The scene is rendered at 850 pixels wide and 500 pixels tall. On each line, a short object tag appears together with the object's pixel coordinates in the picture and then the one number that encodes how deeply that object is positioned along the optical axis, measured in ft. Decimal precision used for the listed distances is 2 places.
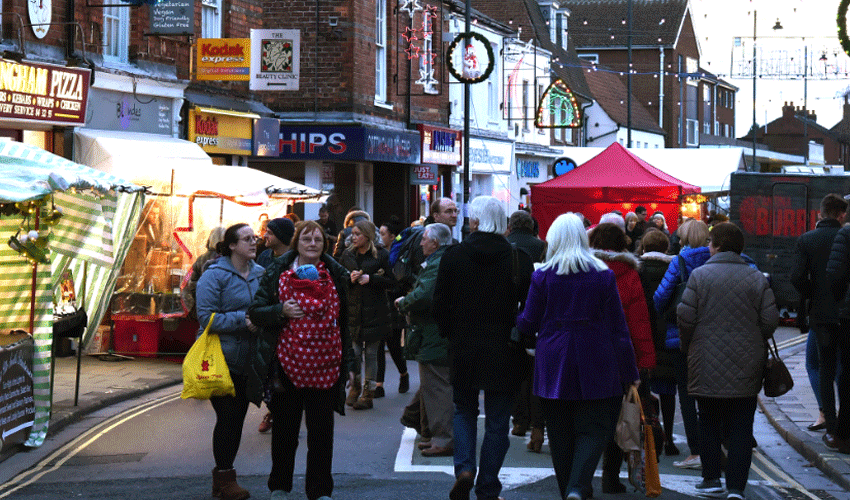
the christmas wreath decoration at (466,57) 79.82
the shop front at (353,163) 81.61
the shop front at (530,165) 131.54
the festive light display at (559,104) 112.27
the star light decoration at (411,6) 90.94
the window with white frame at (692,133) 220.64
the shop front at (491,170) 115.03
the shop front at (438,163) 96.94
